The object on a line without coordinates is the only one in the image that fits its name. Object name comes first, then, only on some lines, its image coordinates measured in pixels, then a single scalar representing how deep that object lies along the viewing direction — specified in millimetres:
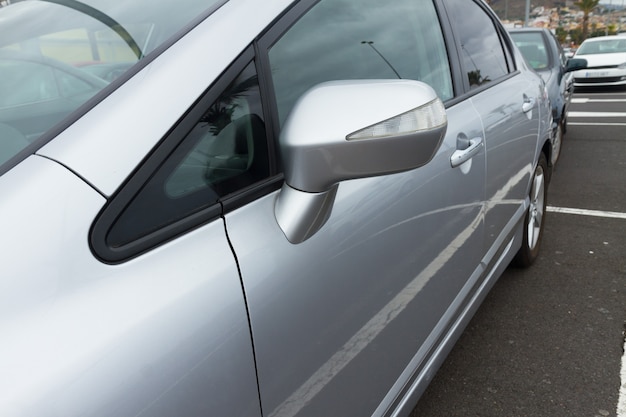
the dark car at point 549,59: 5785
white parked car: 12555
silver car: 765
